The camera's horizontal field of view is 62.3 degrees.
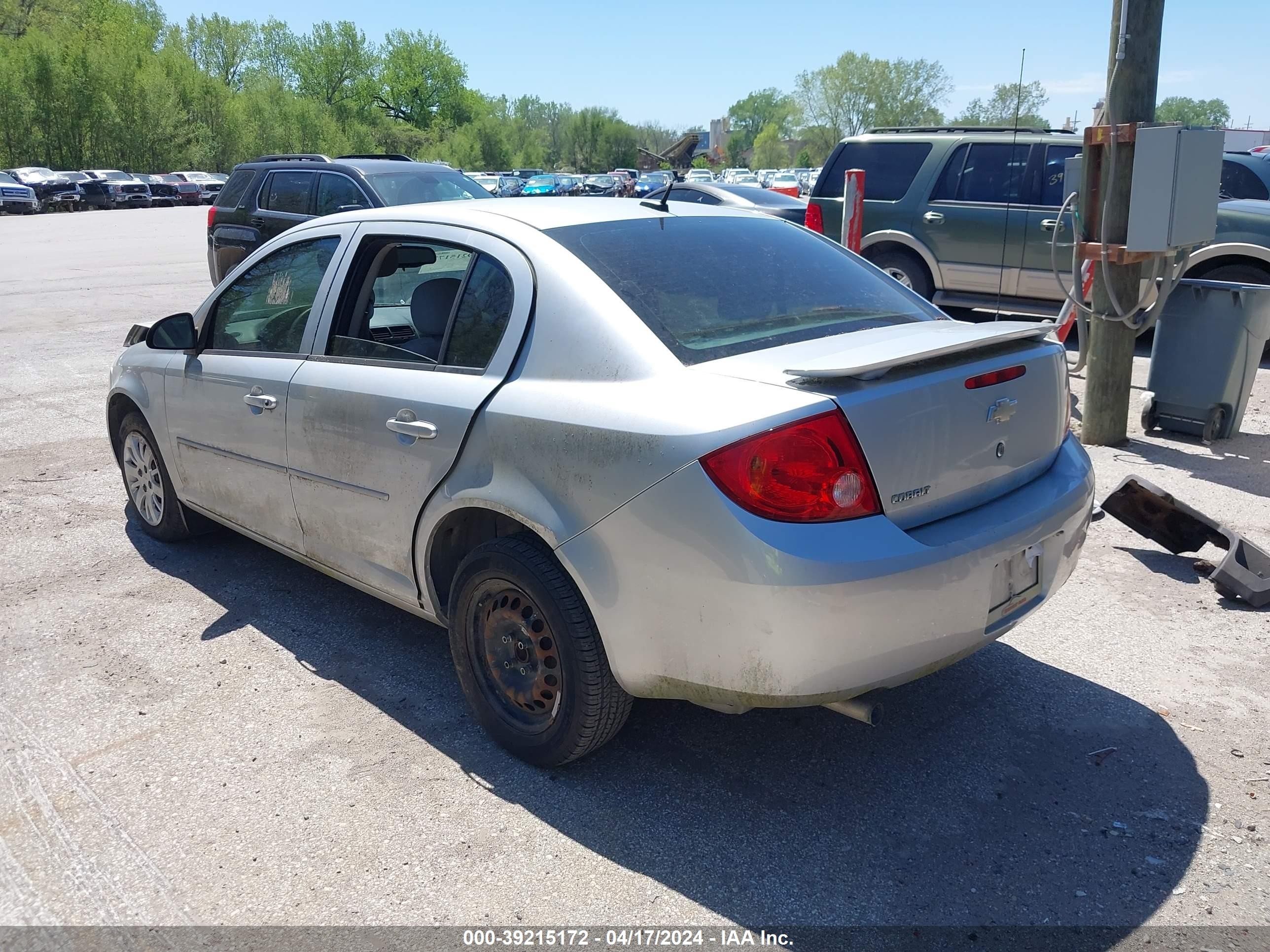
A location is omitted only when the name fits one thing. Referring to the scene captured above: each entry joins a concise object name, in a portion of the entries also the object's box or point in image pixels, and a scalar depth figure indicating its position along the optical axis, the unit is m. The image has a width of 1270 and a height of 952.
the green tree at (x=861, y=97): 98.50
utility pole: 6.42
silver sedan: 2.69
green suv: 10.17
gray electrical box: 6.25
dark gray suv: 11.20
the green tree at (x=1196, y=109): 109.88
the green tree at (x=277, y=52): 103.19
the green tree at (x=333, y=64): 105.31
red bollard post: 8.39
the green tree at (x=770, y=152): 132.88
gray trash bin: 6.76
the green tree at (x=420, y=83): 110.38
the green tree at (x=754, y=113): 179.38
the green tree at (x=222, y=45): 97.75
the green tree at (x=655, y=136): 138.00
